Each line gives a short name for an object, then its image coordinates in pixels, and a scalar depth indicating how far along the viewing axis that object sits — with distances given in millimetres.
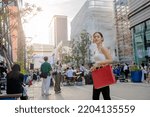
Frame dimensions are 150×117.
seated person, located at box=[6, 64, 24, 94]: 6512
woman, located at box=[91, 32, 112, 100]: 4593
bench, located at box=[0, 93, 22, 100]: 4979
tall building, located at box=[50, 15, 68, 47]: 81688
